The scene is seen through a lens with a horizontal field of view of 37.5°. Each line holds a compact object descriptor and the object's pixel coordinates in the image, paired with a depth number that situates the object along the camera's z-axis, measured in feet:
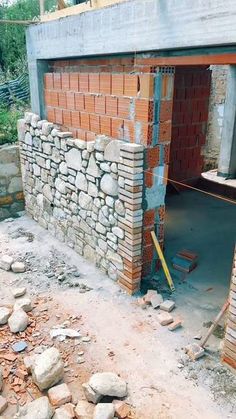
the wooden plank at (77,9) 13.24
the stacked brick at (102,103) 12.62
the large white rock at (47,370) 10.42
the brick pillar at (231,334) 10.27
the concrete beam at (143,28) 9.22
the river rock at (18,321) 12.86
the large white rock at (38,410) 9.32
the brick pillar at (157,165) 12.49
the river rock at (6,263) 17.02
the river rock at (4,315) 13.30
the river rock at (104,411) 9.39
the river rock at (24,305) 13.96
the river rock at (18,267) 16.81
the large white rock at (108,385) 10.05
